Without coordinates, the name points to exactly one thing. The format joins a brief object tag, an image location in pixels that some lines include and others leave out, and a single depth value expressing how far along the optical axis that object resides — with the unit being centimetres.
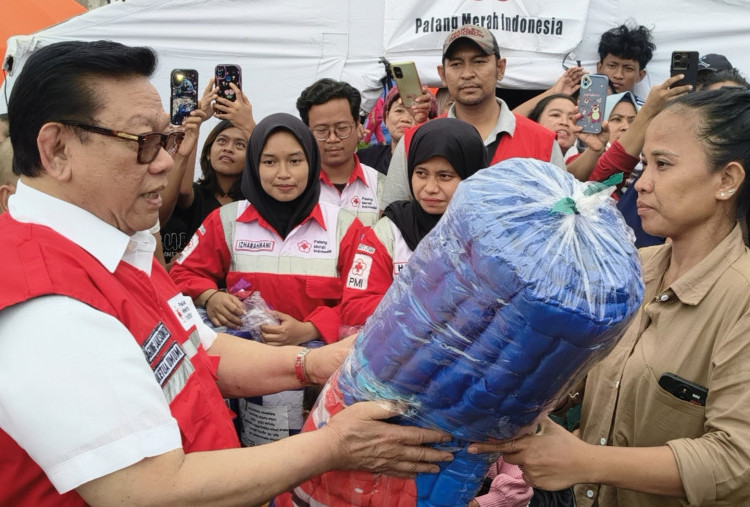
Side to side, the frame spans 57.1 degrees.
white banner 593
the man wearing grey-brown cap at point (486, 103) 394
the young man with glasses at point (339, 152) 410
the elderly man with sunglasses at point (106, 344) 131
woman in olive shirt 177
